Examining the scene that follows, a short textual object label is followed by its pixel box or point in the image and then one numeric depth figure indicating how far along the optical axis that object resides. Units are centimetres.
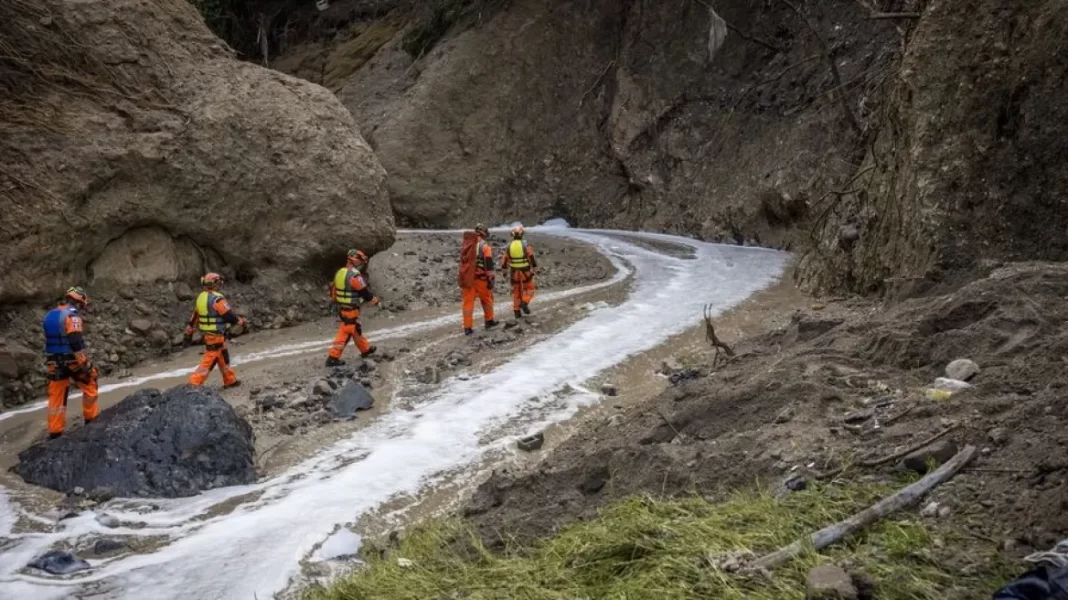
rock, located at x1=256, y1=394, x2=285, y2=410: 1084
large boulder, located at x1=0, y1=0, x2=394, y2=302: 1277
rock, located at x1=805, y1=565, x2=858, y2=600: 383
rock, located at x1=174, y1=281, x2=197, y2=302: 1462
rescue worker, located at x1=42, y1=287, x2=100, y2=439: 1009
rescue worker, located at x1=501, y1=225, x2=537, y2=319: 1498
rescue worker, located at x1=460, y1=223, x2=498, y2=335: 1427
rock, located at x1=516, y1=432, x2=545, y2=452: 924
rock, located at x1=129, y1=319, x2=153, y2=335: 1371
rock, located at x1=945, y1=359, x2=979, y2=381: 614
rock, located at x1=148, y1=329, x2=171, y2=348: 1385
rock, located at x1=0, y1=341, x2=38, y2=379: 1184
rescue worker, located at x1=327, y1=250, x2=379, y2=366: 1264
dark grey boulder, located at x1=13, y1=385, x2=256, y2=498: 866
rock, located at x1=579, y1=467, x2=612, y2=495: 634
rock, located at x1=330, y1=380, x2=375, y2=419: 1073
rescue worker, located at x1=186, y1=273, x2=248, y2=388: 1167
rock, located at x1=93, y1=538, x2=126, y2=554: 739
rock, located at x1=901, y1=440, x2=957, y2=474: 485
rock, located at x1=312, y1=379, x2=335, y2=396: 1114
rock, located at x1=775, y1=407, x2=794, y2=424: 625
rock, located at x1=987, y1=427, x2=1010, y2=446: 484
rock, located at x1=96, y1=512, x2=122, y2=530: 789
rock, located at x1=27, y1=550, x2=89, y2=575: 703
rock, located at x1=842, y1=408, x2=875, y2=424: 589
